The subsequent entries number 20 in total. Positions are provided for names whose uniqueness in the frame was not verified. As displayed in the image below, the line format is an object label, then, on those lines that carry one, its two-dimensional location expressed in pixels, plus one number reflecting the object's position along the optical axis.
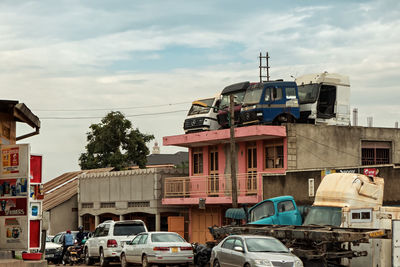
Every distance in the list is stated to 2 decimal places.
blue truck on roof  40.50
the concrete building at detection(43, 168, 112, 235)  52.28
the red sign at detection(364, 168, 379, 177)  32.34
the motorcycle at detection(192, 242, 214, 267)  28.45
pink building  40.22
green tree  62.12
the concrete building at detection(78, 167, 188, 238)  46.19
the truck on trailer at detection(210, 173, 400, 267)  22.22
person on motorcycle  36.53
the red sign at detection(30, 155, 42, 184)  15.09
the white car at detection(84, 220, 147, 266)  30.92
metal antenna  74.75
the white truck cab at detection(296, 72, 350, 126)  42.66
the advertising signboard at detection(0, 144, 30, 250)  14.62
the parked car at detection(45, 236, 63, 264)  34.62
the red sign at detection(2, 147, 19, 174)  14.73
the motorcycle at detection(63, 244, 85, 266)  34.09
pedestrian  34.41
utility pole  35.16
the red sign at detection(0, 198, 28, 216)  14.67
